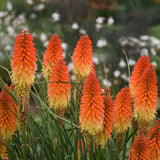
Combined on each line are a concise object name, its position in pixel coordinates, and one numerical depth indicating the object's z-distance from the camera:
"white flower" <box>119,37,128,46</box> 8.58
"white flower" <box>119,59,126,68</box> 7.59
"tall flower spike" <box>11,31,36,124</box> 2.33
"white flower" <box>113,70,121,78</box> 7.35
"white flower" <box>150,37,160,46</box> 8.90
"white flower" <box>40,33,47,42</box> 8.38
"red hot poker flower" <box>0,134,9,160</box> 2.61
